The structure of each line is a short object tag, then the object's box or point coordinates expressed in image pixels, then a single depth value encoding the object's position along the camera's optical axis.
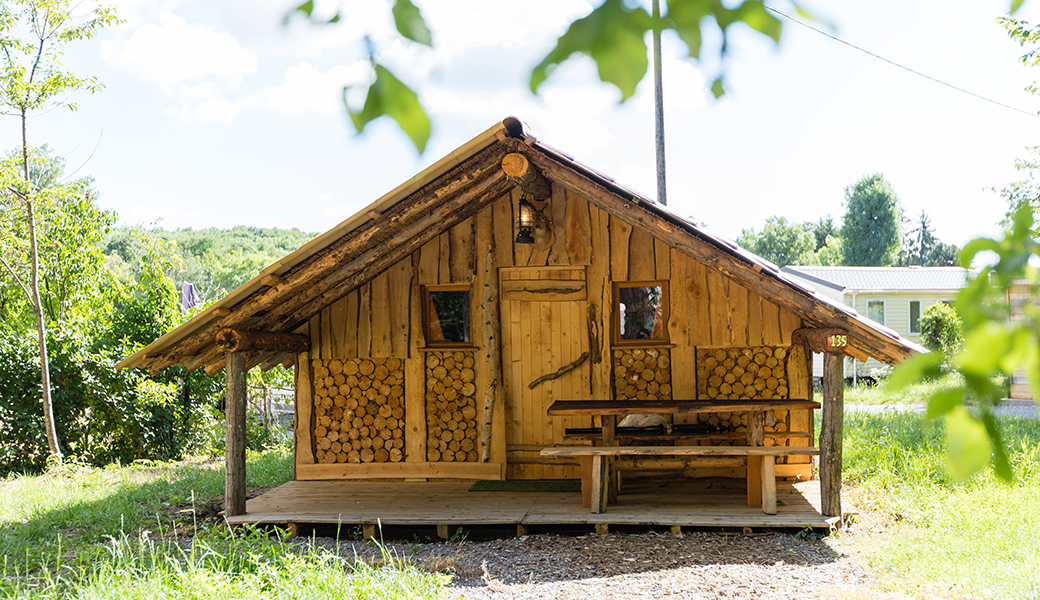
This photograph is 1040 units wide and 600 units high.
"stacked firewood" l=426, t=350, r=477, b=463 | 7.47
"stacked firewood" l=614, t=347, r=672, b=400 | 7.24
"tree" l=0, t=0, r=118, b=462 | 8.84
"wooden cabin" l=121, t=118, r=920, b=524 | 7.09
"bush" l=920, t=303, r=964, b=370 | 18.50
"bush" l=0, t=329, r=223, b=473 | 9.14
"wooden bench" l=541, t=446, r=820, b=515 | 5.82
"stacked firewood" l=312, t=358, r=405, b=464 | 7.62
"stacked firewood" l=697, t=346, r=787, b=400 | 7.14
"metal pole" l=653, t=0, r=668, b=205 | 12.75
